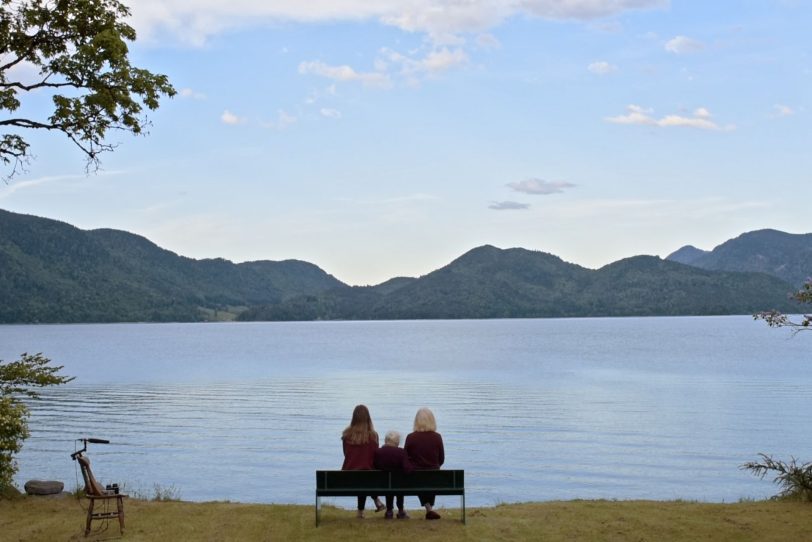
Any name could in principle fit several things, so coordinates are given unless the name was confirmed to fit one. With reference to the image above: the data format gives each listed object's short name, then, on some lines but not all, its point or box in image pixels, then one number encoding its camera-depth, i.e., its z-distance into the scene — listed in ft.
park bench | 39.34
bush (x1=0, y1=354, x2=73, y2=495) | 44.55
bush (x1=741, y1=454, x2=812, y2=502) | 44.68
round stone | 47.01
